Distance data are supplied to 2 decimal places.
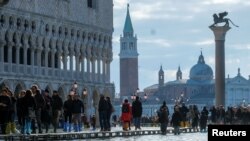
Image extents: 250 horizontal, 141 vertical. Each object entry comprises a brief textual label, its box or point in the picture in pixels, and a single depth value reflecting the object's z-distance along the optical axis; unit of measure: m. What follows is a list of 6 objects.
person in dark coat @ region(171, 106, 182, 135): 41.49
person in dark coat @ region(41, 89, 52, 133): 32.50
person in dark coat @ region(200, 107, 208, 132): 48.85
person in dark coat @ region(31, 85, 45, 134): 29.56
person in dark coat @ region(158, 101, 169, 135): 40.53
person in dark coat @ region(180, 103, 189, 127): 47.58
